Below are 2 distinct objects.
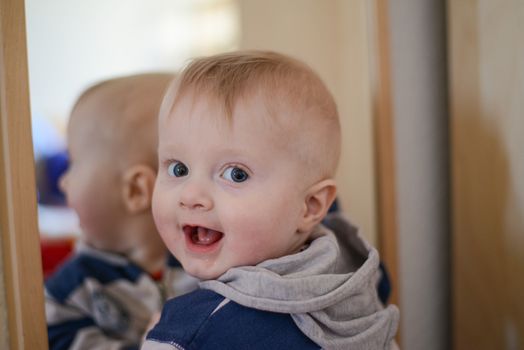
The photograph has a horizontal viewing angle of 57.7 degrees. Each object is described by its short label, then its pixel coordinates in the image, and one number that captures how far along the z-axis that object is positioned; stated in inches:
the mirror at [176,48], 53.5
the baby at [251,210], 25.9
